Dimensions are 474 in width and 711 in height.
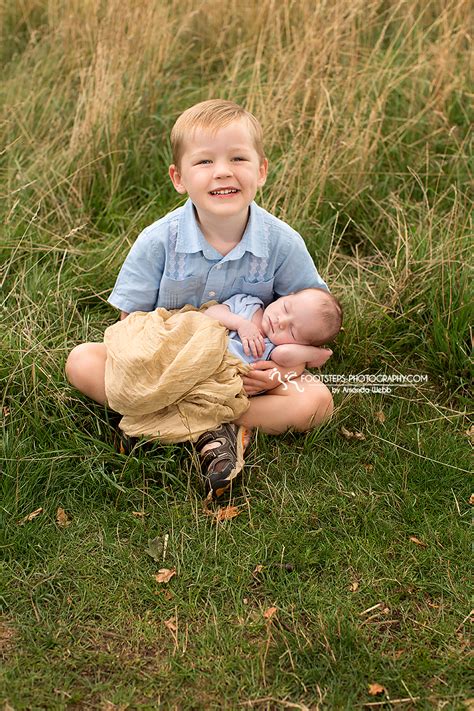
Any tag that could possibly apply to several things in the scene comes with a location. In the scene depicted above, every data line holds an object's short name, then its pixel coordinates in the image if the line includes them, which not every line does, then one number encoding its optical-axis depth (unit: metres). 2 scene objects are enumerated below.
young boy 3.01
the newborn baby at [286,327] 3.17
